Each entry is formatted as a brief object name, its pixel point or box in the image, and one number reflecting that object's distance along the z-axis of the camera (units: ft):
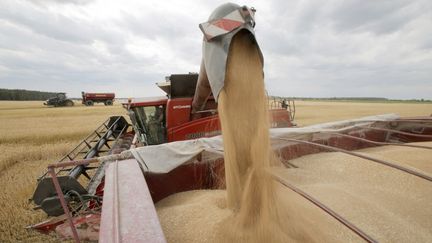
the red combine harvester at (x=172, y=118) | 13.56
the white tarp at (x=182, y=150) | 7.89
